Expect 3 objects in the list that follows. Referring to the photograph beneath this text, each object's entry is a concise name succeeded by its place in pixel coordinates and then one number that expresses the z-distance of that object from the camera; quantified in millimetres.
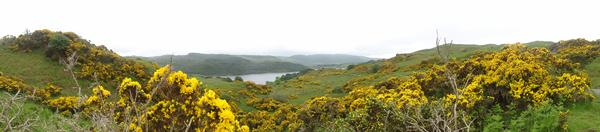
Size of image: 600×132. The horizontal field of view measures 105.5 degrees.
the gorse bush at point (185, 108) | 5035
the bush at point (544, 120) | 6160
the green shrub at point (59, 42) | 19203
